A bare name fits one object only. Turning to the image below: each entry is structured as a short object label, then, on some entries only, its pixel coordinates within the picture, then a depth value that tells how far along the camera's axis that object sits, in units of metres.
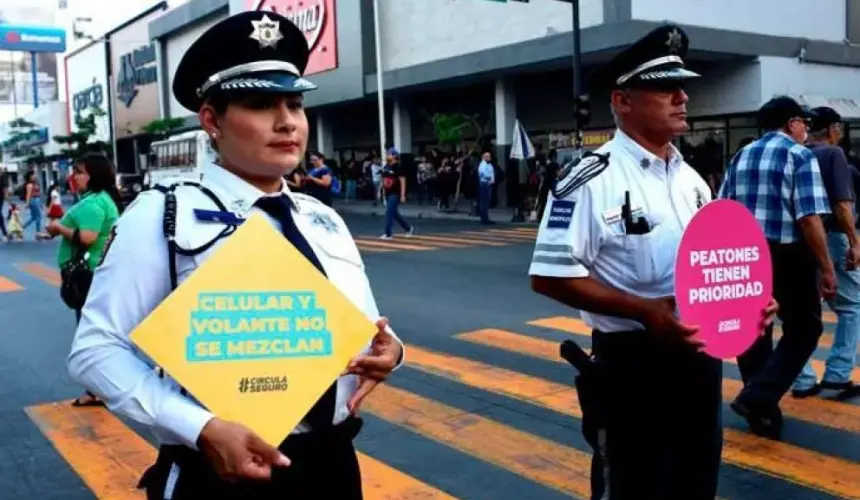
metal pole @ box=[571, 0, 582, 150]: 19.23
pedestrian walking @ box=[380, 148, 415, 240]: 17.95
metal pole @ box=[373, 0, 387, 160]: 28.83
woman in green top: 5.95
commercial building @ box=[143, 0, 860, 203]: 22.20
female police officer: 1.80
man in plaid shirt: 4.84
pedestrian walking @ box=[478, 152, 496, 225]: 22.11
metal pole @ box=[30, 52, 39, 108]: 101.96
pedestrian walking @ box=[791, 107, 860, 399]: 5.75
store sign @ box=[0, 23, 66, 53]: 93.12
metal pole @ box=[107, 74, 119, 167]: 54.72
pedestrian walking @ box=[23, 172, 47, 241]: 24.12
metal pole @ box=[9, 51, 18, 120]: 117.38
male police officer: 2.81
